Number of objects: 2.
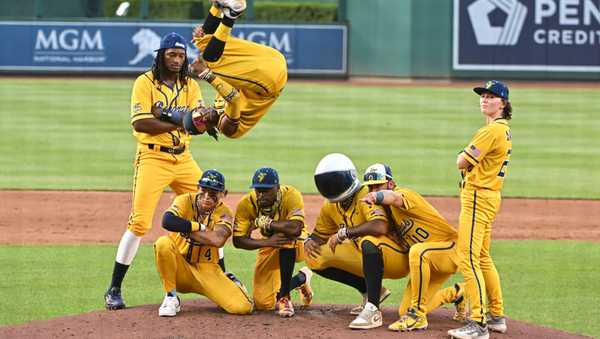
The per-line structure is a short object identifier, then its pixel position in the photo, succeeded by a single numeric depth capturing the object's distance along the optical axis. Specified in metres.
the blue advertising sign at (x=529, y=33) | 58.75
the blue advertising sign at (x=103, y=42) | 60.19
